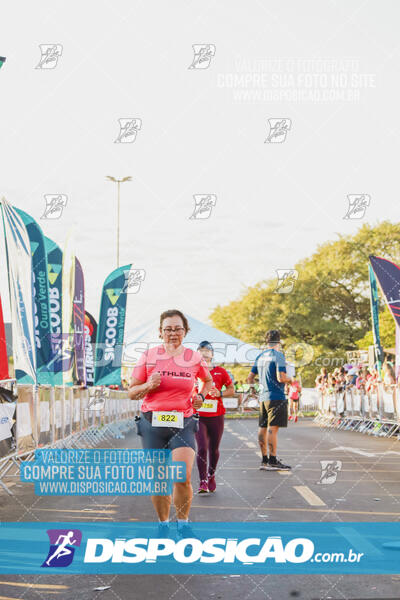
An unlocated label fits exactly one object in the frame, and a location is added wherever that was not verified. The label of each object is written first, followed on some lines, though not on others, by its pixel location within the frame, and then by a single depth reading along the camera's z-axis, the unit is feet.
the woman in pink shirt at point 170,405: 21.25
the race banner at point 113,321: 77.71
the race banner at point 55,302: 49.67
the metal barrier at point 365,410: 66.28
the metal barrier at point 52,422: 36.94
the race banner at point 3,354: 37.68
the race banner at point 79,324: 63.41
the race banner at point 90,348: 76.33
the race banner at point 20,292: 43.19
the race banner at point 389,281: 64.01
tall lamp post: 169.16
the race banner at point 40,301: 47.47
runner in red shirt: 32.40
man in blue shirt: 38.99
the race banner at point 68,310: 54.75
